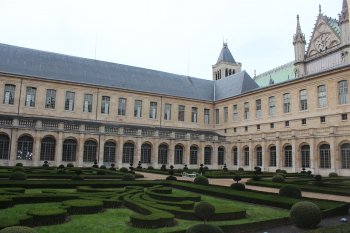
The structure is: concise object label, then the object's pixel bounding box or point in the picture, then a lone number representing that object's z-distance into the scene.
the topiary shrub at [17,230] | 5.13
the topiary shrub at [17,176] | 17.38
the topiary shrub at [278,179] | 21.21
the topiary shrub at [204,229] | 6.41
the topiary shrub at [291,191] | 13.73
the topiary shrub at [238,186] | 16.40
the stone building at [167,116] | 33.22
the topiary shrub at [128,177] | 20.40
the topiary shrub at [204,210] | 9.31
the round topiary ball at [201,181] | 18.70
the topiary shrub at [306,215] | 8.99
